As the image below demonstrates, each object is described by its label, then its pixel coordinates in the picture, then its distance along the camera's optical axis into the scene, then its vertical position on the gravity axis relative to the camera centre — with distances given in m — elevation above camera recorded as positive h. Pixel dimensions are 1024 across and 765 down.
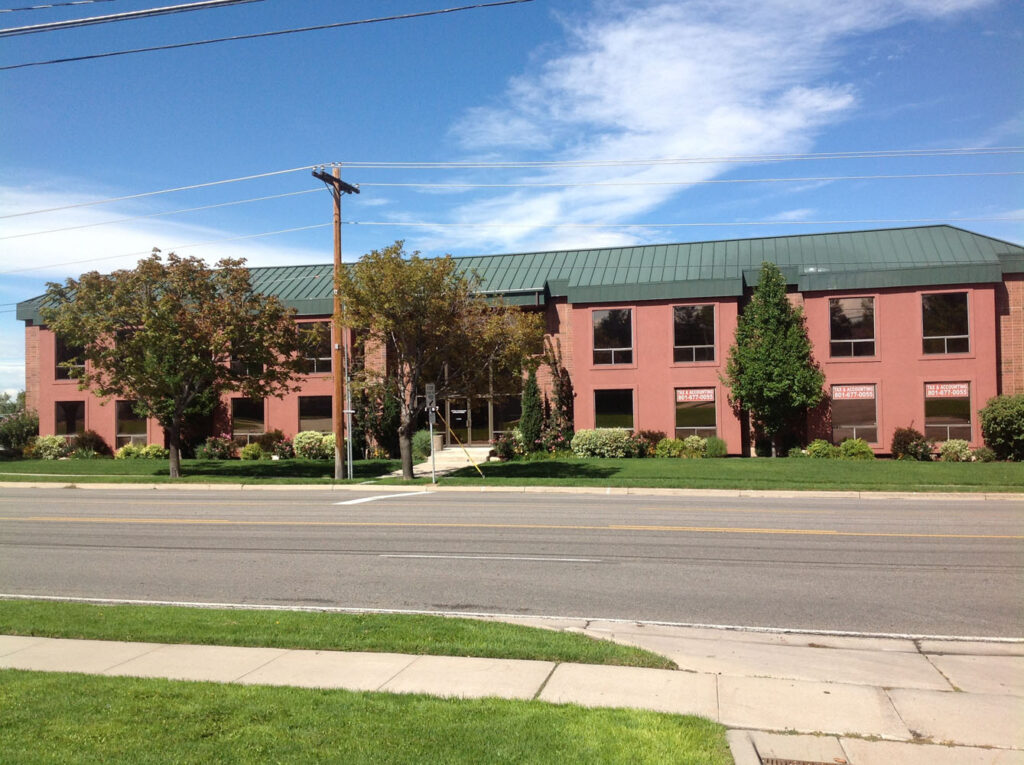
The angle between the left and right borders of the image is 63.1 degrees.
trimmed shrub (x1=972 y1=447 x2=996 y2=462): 28.20 -2.21
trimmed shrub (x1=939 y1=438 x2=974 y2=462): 28.84 -2.13
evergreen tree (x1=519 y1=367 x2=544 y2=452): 32.88 -0.80
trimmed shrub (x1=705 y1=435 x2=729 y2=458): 31.11 -2.02
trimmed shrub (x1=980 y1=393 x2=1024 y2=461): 27.77 -1.23
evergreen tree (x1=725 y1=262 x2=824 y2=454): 30.28 +1.12
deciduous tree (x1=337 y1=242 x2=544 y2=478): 23.56 +2.08
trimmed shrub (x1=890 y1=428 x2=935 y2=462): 29.27 -1.95
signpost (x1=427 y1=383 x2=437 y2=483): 23.39 -0.01
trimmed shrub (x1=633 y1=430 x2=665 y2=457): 32.09 -1.79
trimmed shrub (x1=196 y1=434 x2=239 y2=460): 35.03 -2.01
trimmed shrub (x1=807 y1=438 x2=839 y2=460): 29.97 -2.09
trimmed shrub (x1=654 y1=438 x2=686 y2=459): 31.36 -2.02
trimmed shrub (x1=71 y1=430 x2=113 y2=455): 37.28 -1.75
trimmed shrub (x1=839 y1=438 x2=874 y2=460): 29.53 -2.07
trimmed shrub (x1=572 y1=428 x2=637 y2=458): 31.25 -1.81
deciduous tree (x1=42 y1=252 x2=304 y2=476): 25.97 +2.33
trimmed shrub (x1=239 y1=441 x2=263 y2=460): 35.00 -2.12
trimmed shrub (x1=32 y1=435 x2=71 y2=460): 36.56 -1.90
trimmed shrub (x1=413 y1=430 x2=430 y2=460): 32.94 -1.87
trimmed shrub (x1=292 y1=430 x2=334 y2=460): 34.06 -1.90
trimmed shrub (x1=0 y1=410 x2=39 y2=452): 39.25 -1.16
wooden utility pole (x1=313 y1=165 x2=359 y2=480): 25.19 +1.34
